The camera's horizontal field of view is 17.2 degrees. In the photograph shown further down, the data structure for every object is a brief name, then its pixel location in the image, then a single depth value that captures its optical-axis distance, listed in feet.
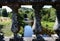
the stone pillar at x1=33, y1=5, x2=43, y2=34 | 7.83
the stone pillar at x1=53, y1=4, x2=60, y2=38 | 7.79
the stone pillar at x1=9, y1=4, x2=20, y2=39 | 7.94
